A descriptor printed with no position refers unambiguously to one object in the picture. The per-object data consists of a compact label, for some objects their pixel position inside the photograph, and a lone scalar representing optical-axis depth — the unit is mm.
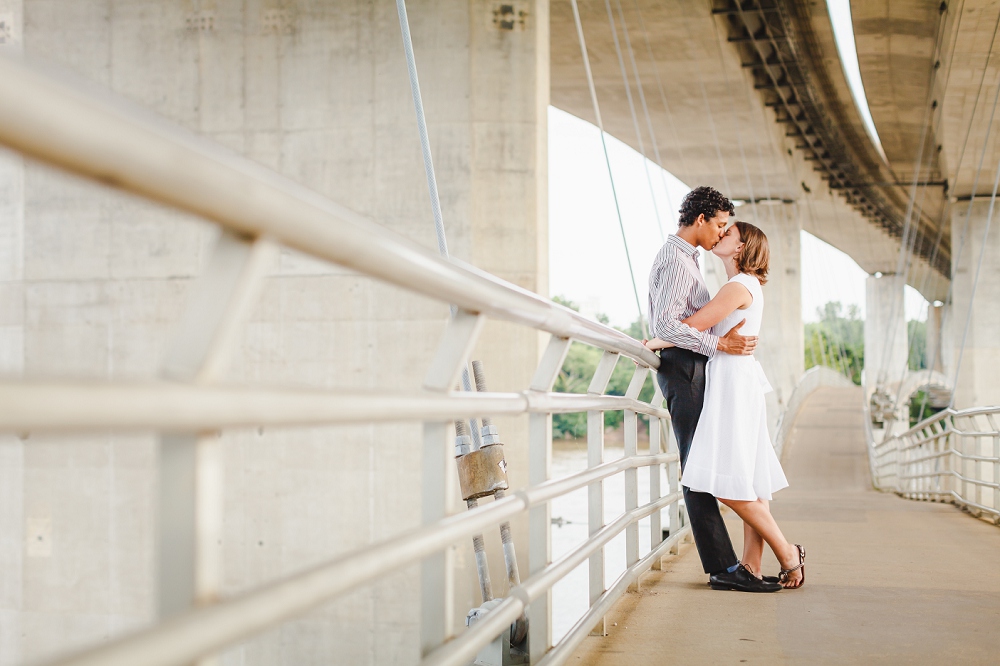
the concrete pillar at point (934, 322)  69750
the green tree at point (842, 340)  107562
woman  3885
